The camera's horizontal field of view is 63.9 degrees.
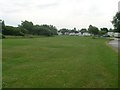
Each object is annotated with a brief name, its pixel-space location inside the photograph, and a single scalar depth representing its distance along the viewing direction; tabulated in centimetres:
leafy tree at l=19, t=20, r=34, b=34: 4926
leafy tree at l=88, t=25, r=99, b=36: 4364
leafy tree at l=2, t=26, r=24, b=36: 3623
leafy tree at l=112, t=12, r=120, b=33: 2946
